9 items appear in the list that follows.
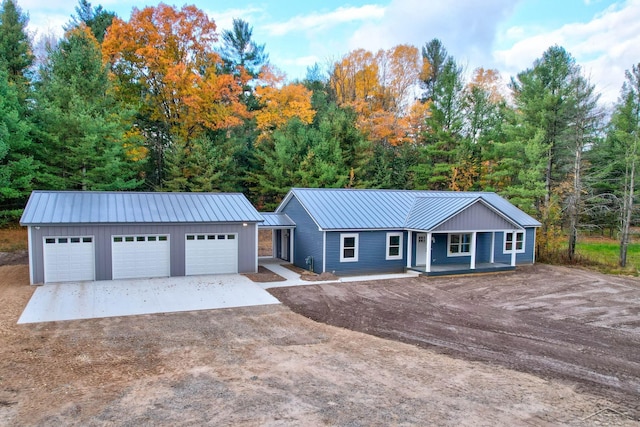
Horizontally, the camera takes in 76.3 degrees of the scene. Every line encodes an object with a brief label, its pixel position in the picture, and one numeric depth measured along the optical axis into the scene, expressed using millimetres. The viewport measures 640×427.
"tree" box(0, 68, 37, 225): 18156
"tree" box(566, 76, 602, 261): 19625
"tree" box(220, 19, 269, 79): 32062
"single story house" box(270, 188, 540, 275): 16219
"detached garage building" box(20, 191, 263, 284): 13719
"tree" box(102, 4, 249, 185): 24453
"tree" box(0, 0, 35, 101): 22473
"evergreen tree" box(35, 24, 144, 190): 20219
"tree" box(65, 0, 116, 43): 27908
